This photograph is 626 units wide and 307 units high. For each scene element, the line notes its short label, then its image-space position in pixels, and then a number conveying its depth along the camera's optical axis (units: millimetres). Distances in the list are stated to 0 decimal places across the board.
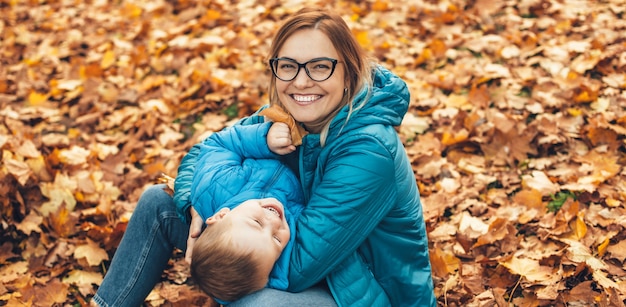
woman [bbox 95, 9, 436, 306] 1990
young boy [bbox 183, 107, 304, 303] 1863
